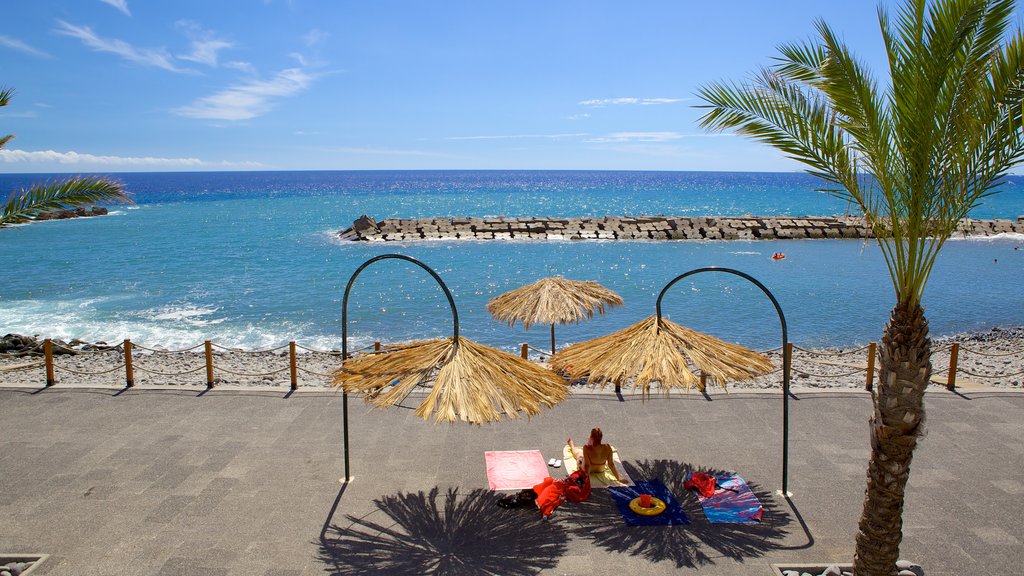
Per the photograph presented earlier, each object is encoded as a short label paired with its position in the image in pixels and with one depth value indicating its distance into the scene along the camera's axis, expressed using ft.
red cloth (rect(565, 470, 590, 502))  26.09
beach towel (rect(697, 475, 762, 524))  25.29
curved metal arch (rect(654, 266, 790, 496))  26.14
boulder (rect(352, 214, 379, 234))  169.94
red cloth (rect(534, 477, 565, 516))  25.14
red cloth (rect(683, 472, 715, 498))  26.73
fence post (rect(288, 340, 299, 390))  39.84
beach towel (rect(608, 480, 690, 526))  25.11
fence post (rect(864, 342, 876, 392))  39.88
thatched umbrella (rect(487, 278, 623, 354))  41.29
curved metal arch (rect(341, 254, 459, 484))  26.02
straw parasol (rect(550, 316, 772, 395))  25.96
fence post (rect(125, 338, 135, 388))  39.86
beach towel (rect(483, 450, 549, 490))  28.25
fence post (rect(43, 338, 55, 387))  39.68
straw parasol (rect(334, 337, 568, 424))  23.70
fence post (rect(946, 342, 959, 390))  39.01
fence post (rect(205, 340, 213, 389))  39.93
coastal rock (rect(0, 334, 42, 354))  62.37
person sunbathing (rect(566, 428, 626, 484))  27.87
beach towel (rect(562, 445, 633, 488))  27.91
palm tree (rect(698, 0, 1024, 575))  16.42
